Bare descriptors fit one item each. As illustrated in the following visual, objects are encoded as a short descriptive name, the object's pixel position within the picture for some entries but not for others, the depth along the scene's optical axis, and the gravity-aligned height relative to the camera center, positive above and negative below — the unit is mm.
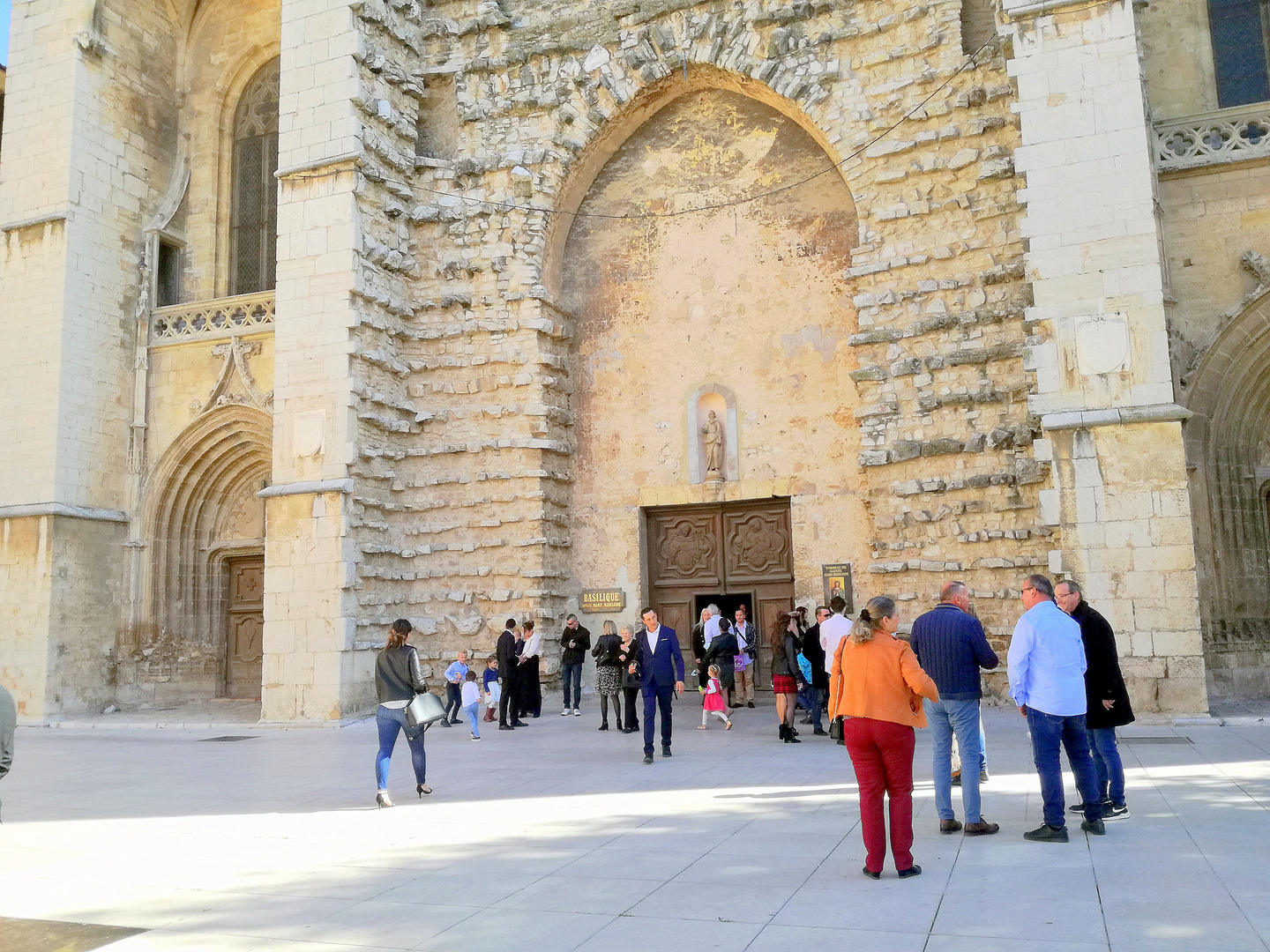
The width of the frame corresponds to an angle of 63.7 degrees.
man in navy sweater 6133 -563
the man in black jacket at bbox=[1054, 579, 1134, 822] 6301 -661
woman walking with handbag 7840 -573
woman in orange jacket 5195 -685
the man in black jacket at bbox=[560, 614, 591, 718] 14797 -651
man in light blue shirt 5840 -601
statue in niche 16141 +2364
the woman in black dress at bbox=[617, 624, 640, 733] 11188 -807
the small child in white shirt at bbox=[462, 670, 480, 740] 12336 -1057
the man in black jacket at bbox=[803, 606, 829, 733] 11055 -620
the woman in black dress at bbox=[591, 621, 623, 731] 12688 -795
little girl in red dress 12281 -1177
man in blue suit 10062 -609
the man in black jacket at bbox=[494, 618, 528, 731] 13359 -870
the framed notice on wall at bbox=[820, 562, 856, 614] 15031 +248
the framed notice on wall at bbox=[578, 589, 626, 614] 16406 +68
